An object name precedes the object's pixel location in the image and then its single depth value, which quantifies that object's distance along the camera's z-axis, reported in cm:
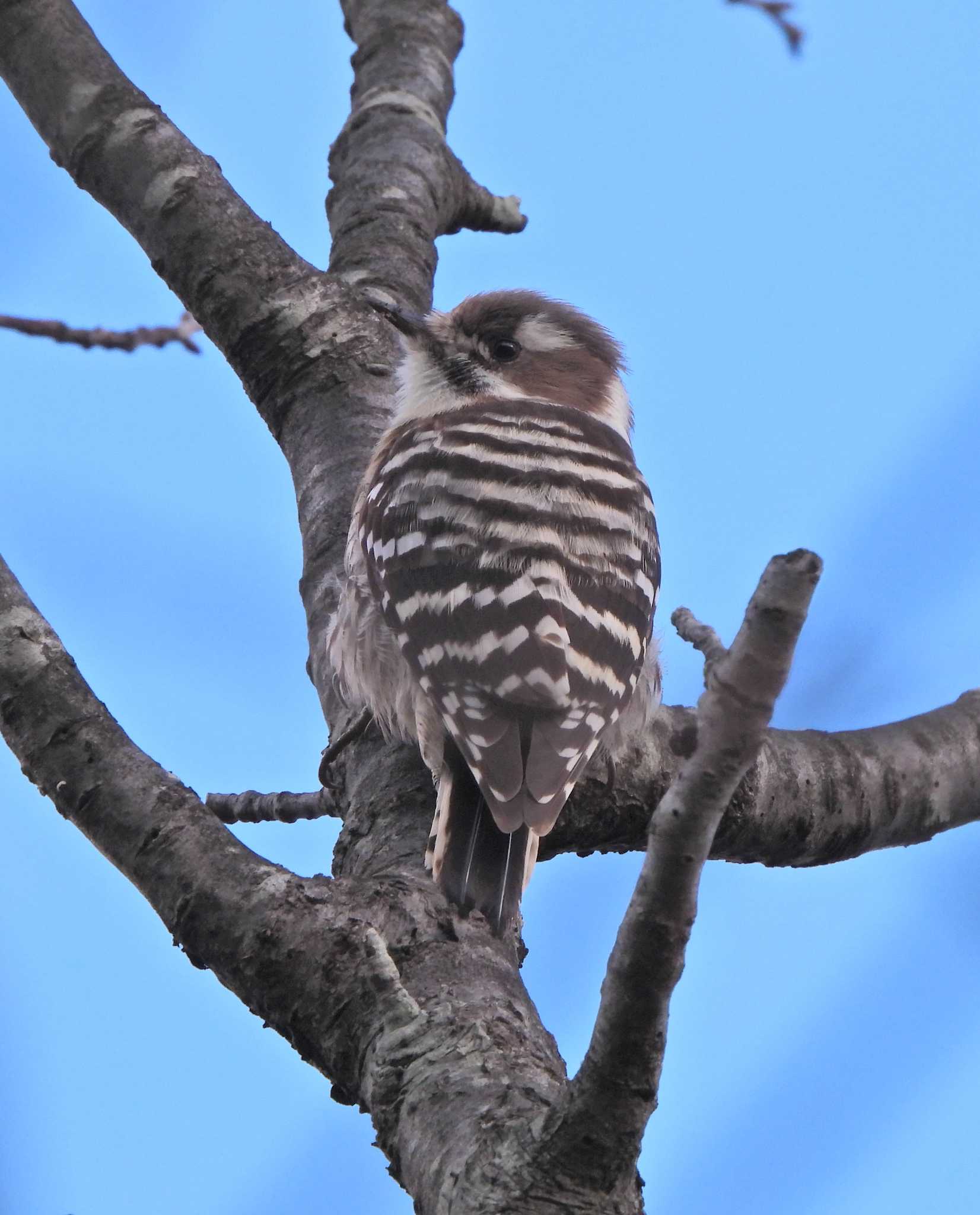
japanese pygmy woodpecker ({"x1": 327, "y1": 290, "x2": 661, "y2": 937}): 561
